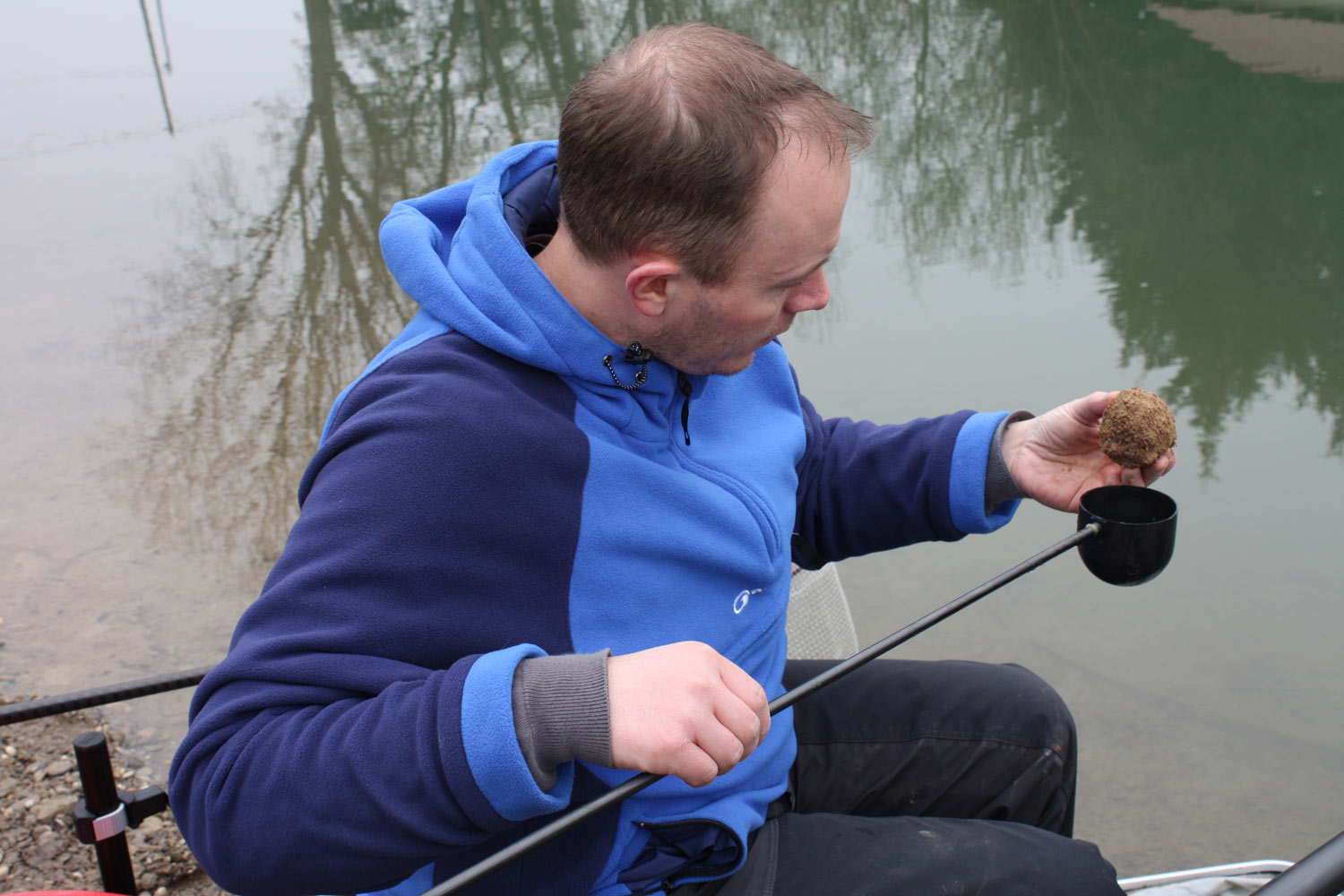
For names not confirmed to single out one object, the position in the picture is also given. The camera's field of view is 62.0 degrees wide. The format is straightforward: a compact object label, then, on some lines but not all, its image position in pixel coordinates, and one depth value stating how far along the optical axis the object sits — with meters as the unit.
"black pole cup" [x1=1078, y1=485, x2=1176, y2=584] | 1.56
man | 1.07
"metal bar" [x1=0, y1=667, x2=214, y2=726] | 1.44
